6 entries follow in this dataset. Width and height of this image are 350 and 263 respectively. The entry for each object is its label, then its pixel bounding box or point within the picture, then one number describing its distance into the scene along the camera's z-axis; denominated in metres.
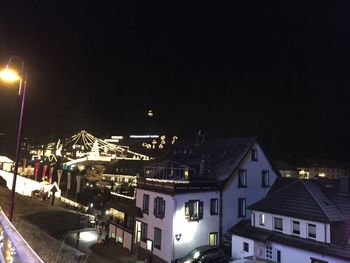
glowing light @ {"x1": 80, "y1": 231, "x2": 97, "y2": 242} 37.69
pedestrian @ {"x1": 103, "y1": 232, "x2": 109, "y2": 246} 37.32
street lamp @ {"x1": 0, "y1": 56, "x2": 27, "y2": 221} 13.12
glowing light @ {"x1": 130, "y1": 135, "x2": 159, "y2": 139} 141.59
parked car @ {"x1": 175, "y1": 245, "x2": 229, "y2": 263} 28.02
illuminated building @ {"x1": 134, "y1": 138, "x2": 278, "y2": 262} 29.67
